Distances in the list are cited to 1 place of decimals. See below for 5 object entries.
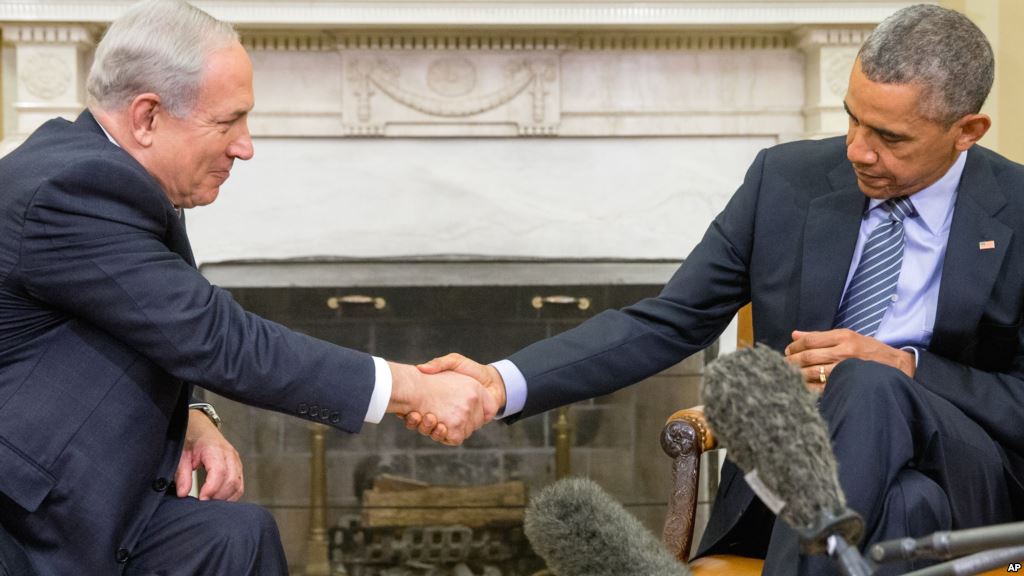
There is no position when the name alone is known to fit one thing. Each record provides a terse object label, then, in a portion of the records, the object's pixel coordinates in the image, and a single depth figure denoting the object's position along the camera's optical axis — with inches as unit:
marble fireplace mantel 132.0
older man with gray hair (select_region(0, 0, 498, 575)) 62.9
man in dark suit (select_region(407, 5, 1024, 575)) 61.4
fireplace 136.7
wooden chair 77.2
